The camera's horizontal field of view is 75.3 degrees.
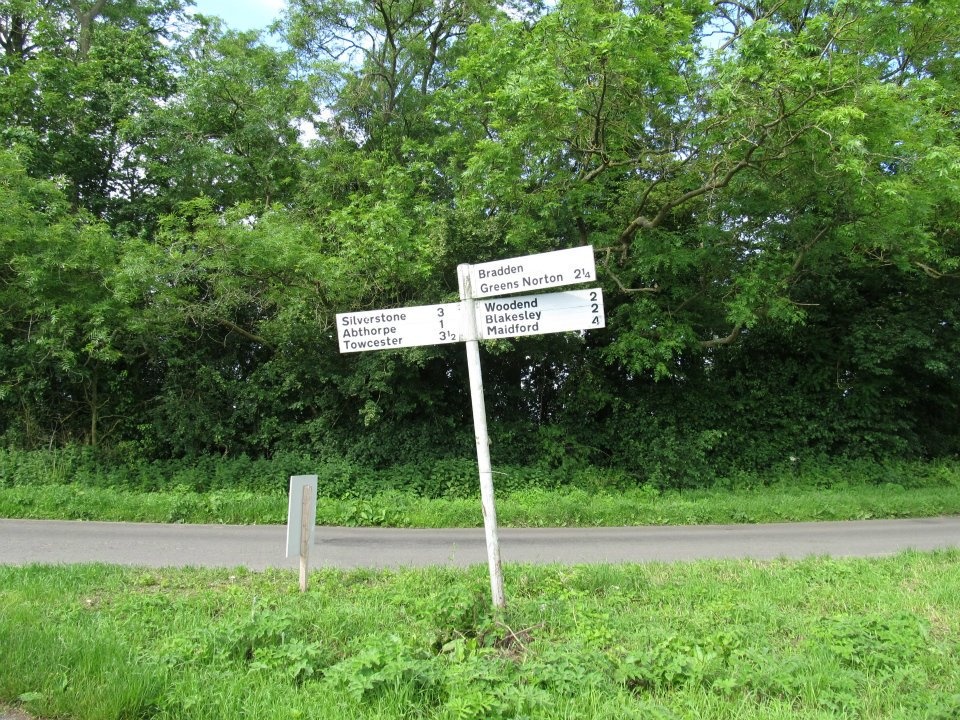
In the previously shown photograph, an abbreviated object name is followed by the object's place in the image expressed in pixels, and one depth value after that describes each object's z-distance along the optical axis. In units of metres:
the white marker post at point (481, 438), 4.45
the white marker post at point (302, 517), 5.36
